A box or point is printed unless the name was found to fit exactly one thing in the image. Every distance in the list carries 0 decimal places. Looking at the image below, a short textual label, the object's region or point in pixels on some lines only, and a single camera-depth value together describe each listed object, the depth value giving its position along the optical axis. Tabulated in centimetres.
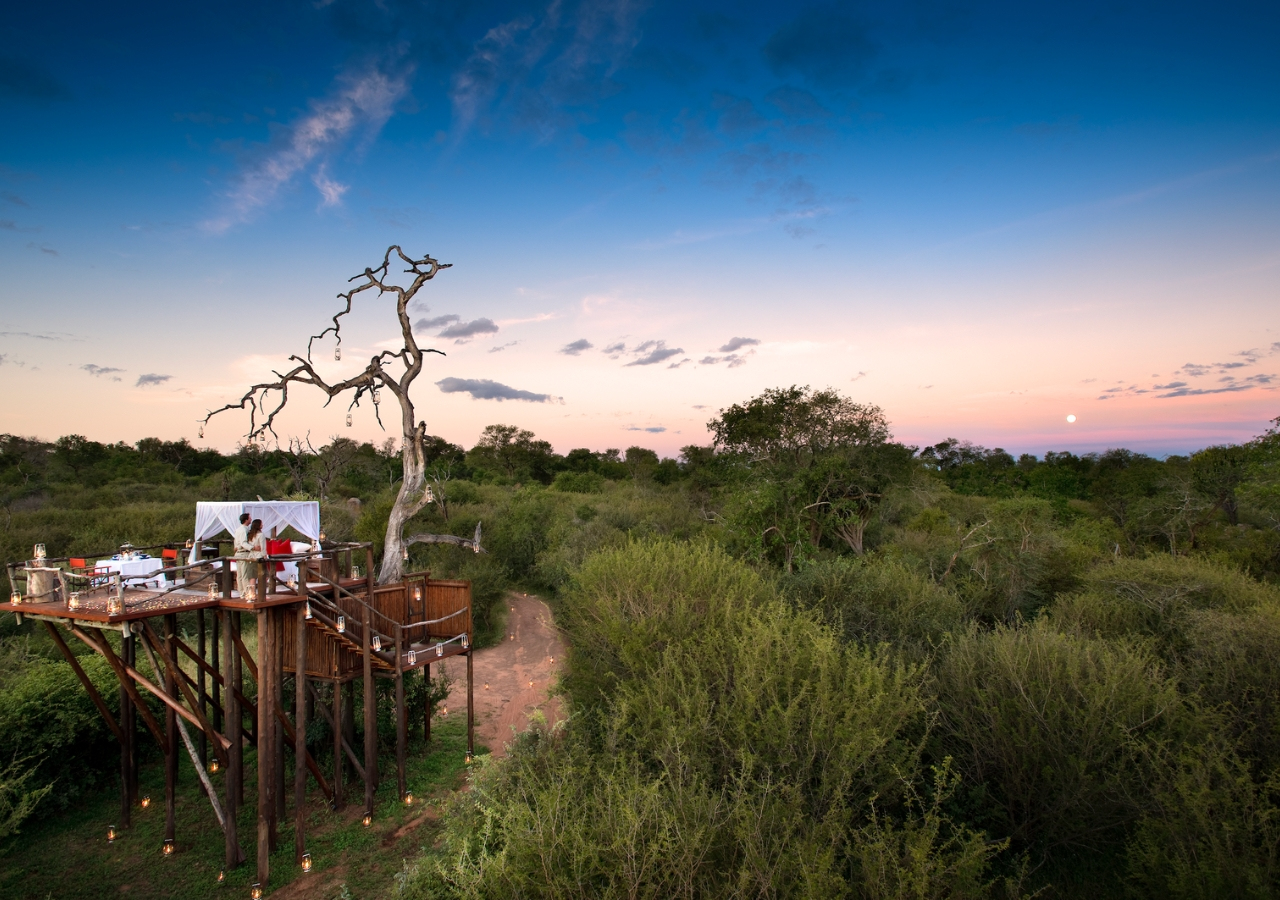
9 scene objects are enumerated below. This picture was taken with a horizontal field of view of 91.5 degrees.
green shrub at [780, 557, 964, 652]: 1152
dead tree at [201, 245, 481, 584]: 1481
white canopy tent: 1125
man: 877
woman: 862
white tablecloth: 974
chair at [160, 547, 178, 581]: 1095
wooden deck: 869
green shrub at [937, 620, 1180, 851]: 696
